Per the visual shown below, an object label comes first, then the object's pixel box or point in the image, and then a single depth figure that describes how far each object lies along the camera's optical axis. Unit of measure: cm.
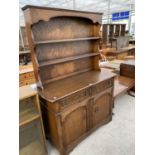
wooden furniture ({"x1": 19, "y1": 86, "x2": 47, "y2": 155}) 143
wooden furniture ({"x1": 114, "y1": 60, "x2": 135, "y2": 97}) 264
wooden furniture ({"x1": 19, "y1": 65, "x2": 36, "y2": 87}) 325
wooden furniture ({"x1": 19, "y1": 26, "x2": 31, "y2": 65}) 450
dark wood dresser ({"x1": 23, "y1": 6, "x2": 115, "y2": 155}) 147
